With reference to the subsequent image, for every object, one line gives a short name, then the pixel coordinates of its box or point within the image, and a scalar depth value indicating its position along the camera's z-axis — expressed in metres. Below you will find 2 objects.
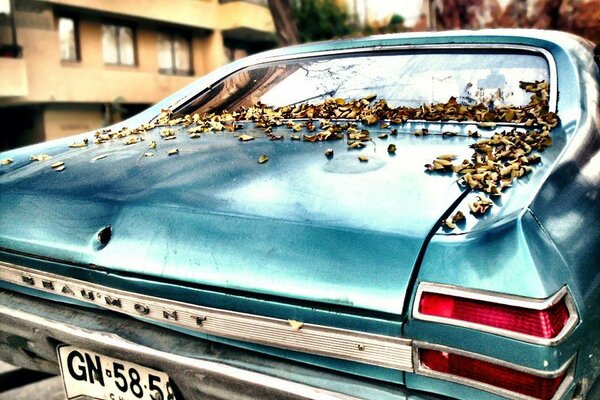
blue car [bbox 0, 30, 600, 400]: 1.26
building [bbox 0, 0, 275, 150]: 16.44
